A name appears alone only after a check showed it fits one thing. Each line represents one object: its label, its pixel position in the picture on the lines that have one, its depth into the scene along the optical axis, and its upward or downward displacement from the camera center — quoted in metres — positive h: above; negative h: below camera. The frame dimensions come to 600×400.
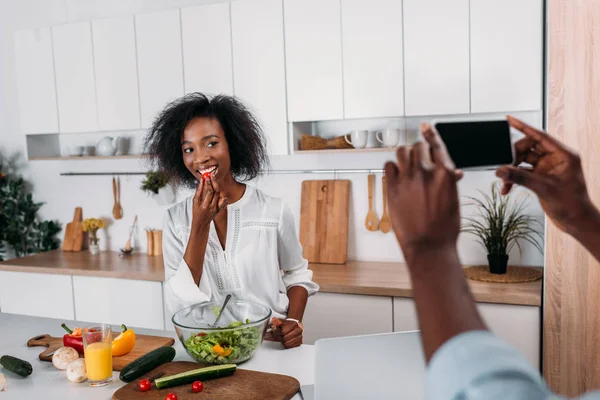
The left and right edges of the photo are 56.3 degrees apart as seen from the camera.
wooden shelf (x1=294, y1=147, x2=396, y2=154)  2.82 -0.05
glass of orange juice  1.39 -0.51
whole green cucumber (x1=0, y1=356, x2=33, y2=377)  1.45 -0.56
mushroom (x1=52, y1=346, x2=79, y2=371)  1.49 -0.55
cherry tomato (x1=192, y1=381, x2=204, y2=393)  1.28 -0.55
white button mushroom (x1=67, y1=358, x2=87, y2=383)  1.40 -0.55
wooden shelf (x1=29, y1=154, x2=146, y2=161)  3.43 -0.05
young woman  1.91 -0.27
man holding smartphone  0.48 -0.15
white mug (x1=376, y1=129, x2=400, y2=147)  2.83 +0.01
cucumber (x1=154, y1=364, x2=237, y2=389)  1.30 -0.54
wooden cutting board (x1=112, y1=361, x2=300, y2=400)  1.26 -0.56
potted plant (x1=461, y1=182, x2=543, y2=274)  2.72 -0.46
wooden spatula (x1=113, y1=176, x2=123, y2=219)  3.75 -0.40
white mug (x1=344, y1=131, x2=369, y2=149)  2.88 +0.01
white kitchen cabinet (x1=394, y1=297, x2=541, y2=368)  2.38 -0.81
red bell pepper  1.60 -0.55
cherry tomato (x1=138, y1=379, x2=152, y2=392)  1.29 -0.55
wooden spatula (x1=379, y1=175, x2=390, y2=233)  3.14 -0.47
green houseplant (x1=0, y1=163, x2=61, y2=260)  3.86 -0.50
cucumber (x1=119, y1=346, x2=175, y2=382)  1.37 -0.54
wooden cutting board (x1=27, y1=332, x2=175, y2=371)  1.51 -0.58
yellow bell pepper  1.55 -0.54
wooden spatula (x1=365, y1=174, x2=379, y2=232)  3.16 -0.45
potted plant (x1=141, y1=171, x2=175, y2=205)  3.50 -0.26
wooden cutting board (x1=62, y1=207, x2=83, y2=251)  3.81 -0.57
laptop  1.14 -0.48
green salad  1.41 -0.51
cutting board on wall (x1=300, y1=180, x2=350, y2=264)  3.14 -0.45
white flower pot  3.59 -0.32
